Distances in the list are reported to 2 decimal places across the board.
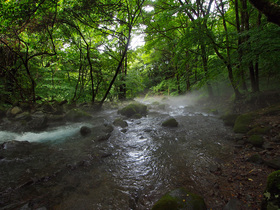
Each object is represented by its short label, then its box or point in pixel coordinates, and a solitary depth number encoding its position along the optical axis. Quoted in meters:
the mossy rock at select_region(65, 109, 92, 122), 7.70
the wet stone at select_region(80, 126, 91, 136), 5.46
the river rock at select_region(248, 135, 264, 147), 3.39
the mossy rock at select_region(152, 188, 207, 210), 1.88
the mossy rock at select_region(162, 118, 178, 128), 6.11
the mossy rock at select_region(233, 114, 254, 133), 4.42
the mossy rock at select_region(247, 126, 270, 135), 3.79
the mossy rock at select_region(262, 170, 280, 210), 1.51
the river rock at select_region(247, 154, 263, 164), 2.85
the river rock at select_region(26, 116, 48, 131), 6.06
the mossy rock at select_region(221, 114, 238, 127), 5.43
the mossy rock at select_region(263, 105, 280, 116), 4.70
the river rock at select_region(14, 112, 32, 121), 6.70
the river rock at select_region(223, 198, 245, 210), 1.90
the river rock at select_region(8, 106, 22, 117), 6.95
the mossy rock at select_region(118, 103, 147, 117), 8.87
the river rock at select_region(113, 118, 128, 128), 6.54
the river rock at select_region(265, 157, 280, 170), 2.48
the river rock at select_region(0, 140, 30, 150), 4.08
